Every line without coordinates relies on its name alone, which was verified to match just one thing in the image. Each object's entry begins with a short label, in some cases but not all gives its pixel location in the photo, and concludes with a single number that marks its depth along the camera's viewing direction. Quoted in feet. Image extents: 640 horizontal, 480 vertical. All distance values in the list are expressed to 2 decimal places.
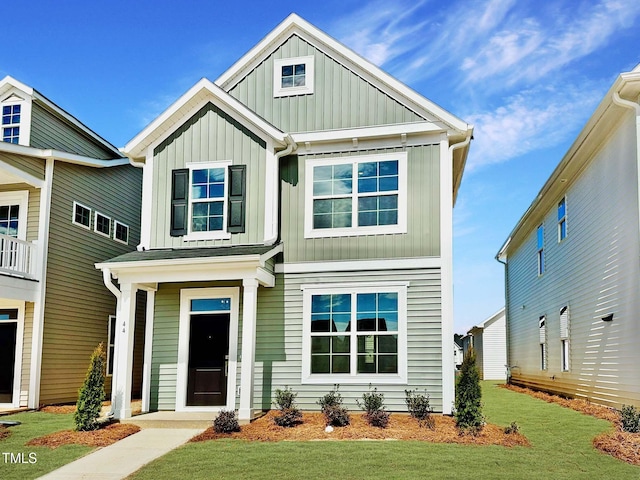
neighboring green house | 50.21
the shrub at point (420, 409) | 37.18
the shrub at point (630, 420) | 33.17
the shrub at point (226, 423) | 36.09
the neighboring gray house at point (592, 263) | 39.70
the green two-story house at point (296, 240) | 41.73
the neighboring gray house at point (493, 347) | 116.26
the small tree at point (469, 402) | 34.86
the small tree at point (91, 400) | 37.11
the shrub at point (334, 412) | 36.52
